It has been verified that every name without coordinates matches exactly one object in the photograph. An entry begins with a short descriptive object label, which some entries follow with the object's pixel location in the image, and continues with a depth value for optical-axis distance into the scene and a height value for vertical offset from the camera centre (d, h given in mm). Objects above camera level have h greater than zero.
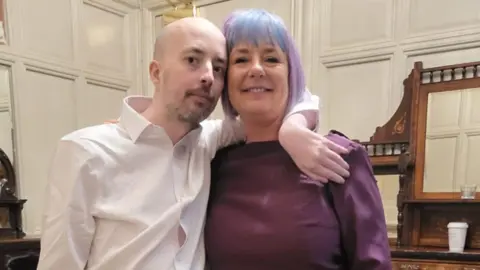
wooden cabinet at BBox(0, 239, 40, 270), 2705 -795
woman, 1141 -209
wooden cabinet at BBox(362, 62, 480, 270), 2863 -327
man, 1207 -165
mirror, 2846 -205
